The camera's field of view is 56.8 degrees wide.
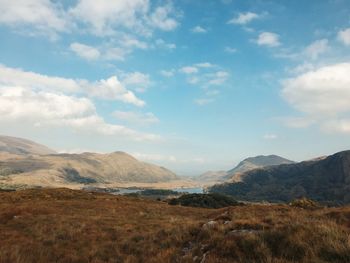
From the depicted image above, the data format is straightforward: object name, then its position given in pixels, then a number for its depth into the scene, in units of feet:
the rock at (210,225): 54.36
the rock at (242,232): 45.06
